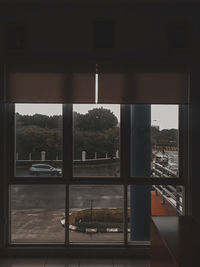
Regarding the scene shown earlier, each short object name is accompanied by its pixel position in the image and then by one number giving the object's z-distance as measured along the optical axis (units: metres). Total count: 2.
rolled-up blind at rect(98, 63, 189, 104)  3.46
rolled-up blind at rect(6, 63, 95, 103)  3.45
